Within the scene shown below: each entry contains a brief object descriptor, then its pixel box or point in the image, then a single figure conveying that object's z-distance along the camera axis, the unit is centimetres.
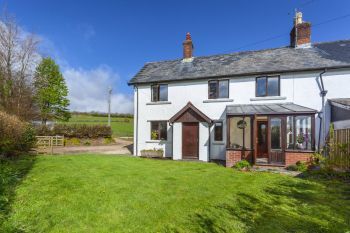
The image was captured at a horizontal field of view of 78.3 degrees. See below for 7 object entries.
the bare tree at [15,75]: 2303
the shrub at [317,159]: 1130
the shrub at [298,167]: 1159
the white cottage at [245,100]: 1290
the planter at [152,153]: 1709
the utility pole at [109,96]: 3961
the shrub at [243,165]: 1226
